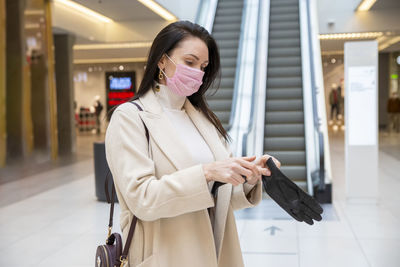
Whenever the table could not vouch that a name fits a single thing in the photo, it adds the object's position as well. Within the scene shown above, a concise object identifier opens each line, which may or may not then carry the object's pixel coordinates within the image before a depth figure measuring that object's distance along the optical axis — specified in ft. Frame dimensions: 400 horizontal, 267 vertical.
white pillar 24.34
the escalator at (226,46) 33.94
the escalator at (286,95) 28.40
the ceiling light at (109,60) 83.06
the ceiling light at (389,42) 62.64
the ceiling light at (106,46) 62.49
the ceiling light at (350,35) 54.70
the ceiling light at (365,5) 47.20
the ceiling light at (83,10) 44.02
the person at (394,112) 67.05
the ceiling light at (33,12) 39.70
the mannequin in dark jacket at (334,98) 82.99
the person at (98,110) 80.09
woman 5.09
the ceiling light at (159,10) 44.09
